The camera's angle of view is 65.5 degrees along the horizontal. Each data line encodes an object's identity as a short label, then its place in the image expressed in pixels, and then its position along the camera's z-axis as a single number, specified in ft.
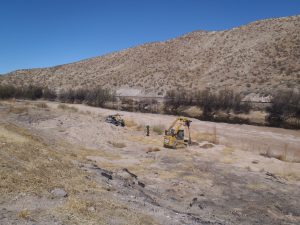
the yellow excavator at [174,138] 55.32
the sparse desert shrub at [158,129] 72.84
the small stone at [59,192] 20.91
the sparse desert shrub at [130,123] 81.31
